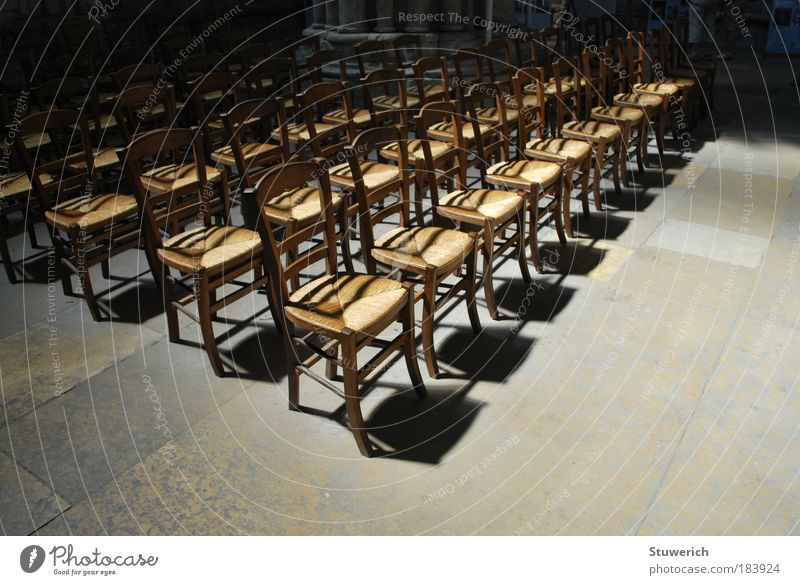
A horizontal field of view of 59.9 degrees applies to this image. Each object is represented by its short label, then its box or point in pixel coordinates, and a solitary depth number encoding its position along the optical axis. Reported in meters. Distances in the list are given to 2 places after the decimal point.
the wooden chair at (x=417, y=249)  3.09
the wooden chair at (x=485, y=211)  3.57
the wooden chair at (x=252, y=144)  3.84
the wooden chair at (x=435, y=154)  3.71
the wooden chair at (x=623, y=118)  5.23
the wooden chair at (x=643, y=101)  5.67
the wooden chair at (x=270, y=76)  5.21
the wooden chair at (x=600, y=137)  4.75
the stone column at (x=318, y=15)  7.77
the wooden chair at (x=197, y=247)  3.10
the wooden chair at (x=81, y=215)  3.59
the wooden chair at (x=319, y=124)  4.21
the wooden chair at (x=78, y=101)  4.47
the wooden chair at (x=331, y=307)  2.60
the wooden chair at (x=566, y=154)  4.40
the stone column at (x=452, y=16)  6.88
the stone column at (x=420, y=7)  6.91
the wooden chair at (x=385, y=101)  4.79
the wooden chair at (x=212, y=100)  4.59
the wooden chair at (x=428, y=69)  4.93
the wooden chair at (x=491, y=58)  5.64
